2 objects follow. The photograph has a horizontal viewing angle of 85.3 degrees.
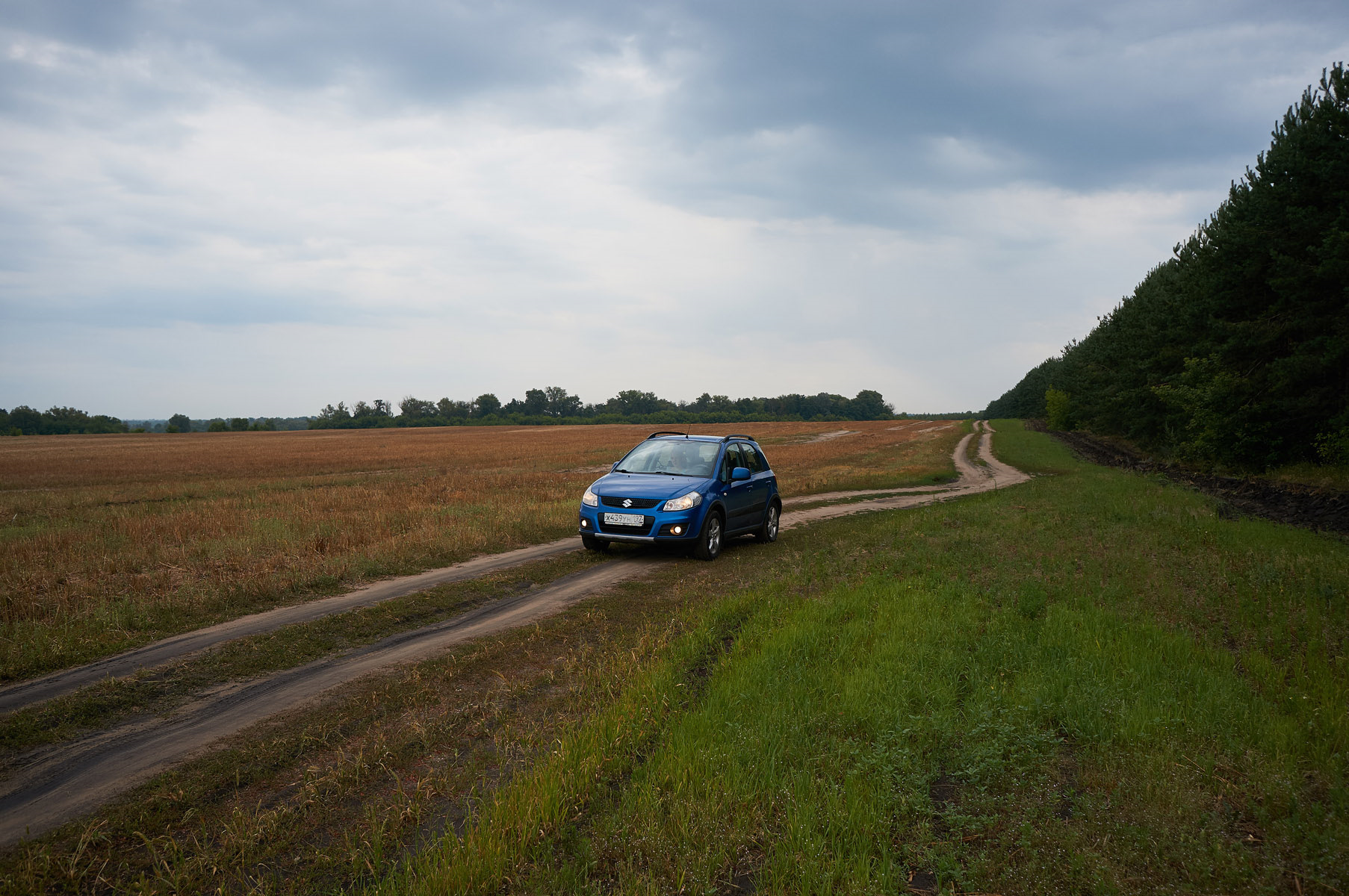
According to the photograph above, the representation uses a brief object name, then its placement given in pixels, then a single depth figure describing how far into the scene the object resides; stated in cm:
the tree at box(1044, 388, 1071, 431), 8250
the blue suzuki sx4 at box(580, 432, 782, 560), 1116
